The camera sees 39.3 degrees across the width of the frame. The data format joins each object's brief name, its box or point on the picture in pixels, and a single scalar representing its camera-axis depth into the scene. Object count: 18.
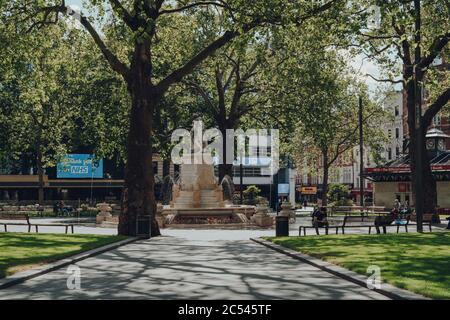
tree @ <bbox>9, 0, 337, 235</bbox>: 24.17
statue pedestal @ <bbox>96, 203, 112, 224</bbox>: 35.66
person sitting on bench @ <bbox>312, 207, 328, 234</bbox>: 27.51
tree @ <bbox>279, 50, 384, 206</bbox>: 35.97
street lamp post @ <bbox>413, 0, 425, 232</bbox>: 24.33
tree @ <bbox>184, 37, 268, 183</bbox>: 40.53
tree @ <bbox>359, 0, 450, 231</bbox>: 30.50
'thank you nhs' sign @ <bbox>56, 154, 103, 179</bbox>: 76.06
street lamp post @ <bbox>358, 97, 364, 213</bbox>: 44.54
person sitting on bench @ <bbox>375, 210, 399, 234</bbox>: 26.73
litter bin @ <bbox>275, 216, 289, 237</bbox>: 24.02
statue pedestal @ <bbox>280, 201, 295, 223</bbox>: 36.22
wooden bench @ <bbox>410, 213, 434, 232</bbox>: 26.53
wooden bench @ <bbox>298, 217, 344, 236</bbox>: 36.01
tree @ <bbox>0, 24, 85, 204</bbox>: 51.81
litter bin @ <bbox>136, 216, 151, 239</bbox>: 23.75
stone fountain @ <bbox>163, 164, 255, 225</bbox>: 33.66
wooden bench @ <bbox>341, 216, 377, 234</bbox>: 28.38
